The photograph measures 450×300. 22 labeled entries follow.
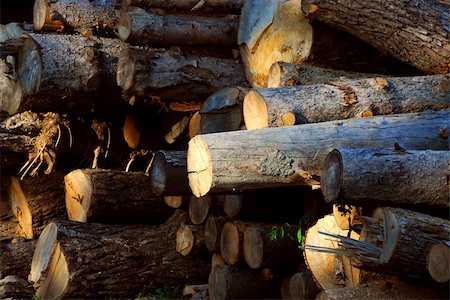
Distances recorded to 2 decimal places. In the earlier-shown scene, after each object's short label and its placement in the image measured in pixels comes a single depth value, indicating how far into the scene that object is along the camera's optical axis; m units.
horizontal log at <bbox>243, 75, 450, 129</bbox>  8.47
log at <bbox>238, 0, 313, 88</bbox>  10.02
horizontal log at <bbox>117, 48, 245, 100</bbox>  10.42
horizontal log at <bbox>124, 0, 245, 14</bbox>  11.29
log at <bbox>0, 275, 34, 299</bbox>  10.81
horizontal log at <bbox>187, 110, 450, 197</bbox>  7.59
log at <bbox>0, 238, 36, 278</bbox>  11.85
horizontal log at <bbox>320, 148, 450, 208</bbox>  6.81
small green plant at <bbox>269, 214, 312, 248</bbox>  9.11
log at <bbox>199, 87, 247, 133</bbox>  9.95
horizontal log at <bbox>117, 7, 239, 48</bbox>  11.00
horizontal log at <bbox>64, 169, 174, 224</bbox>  11.54
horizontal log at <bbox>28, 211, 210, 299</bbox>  10.68
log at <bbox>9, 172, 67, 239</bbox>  12.84
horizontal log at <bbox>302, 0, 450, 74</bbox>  9.28
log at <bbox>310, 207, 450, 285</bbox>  6.44
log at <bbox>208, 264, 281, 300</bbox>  10.41
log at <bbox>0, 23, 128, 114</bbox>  10.59
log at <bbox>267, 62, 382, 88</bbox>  9.36
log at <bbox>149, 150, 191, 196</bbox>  9.76
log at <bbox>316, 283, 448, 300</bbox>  6.92
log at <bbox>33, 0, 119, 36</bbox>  11.56
